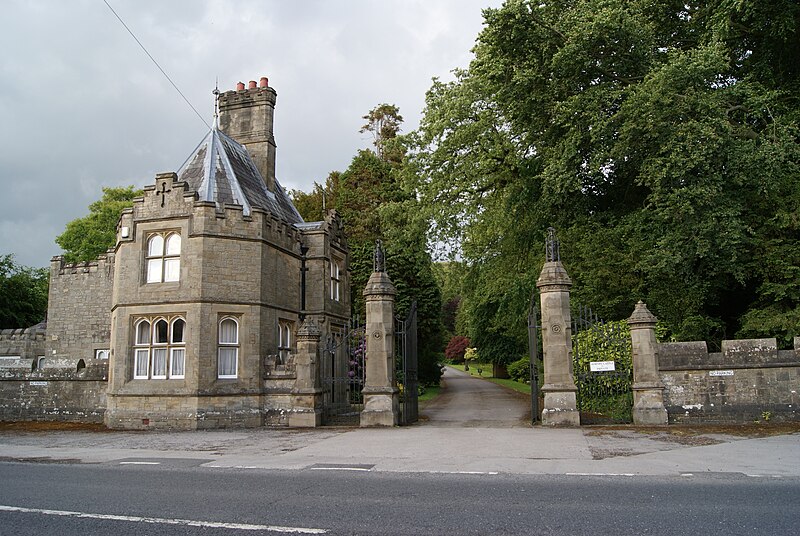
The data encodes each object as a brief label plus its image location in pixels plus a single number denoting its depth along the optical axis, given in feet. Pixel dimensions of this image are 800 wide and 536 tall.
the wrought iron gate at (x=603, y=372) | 48.32
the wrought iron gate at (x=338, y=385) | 55.88
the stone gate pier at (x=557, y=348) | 47.73
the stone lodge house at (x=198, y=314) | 55.77
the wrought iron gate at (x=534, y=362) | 50.06
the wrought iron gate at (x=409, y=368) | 53.31
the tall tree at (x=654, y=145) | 51.26
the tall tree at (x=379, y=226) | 112.43
